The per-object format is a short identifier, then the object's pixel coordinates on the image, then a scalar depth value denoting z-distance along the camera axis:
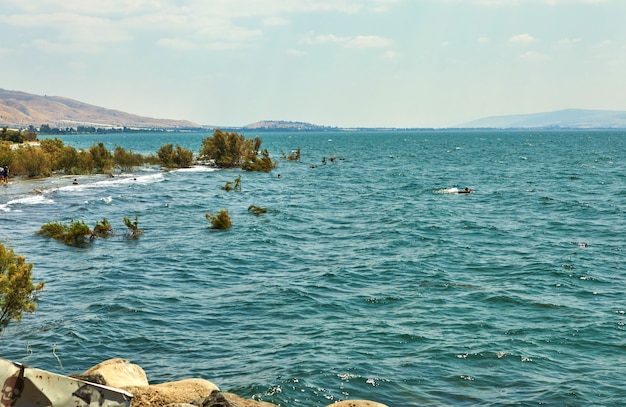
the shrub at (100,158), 69.62
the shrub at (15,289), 14.59
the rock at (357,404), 11.37
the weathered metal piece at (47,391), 8.49
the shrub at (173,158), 83.11
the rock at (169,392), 11.08
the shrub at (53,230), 32.67
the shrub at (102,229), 34.16
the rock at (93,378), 10.38
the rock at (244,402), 12.27
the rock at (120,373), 12.12
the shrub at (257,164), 80.06
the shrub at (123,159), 74.94
